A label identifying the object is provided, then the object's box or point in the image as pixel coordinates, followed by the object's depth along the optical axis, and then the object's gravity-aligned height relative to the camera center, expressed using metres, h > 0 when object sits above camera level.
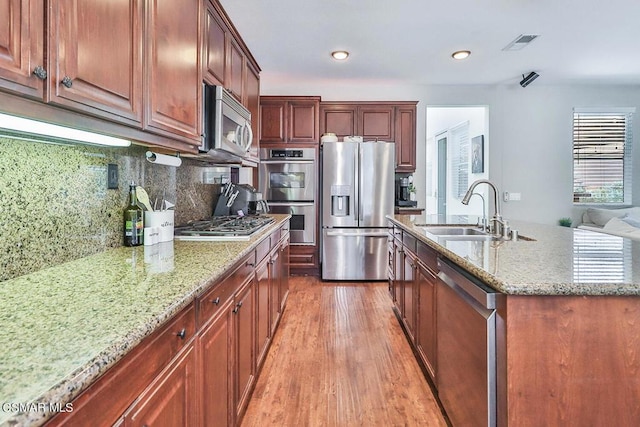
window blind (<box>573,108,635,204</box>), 5.15 +0.83
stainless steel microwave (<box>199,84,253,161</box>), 2.02 +0.49
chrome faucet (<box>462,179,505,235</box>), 2.16 -0.06
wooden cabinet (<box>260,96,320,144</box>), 4.66 +1.13
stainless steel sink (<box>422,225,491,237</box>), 2.57 -0.16
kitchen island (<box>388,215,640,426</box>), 1.08 -0.41
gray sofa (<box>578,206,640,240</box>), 4.31 -0.09
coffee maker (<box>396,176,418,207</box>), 4.79 +0.21
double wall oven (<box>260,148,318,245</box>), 4.58 +0.29
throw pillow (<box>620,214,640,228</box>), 4.25 -0.12
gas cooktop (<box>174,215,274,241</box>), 1.89 -0.13
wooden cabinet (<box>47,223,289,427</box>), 0.66 -0.42
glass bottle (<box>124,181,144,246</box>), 1.70 -0.07
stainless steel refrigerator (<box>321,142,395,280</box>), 4.47 +0.04
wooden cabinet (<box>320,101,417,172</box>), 4.81 +1.15
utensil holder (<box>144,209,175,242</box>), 1.77 -0.08
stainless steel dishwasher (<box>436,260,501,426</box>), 1.17 -0.53
